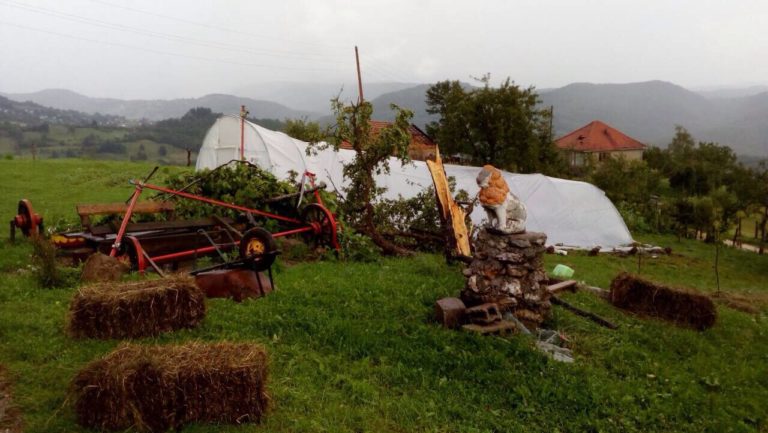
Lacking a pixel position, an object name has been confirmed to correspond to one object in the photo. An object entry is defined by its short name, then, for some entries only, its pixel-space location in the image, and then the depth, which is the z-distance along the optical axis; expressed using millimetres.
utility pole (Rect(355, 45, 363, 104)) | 19477
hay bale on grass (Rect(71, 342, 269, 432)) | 3611
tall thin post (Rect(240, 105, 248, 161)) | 16688
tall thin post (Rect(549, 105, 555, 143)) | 28167
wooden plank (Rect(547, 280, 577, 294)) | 8086
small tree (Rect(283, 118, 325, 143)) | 31816
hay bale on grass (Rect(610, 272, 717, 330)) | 7035
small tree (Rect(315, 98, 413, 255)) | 10258
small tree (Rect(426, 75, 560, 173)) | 26484
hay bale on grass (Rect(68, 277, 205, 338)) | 5070
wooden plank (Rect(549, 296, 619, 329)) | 6648
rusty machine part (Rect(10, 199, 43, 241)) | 8758
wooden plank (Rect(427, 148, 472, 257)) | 9641
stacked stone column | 6426
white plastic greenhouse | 17266
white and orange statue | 6496
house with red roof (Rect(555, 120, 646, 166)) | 61281
